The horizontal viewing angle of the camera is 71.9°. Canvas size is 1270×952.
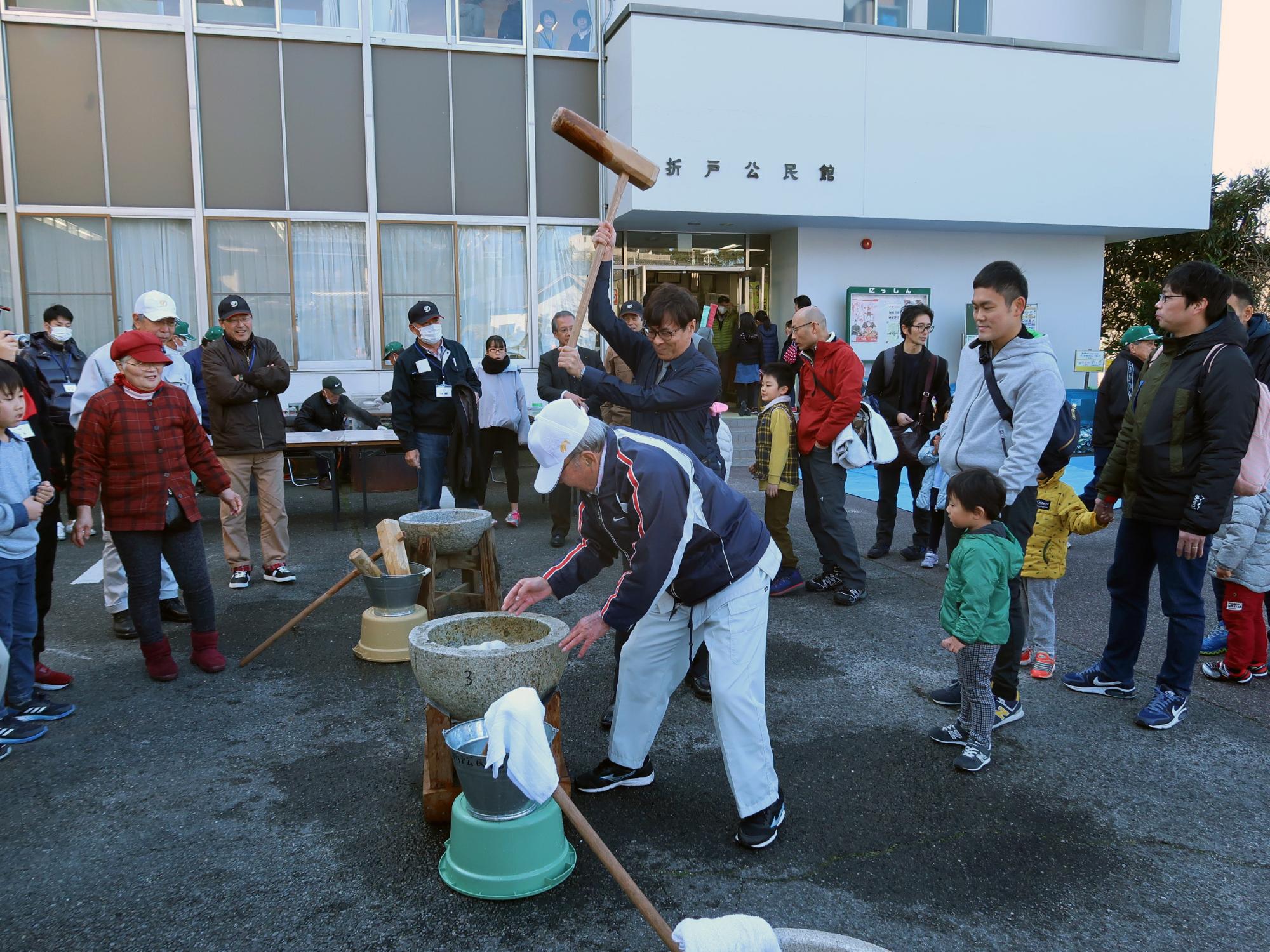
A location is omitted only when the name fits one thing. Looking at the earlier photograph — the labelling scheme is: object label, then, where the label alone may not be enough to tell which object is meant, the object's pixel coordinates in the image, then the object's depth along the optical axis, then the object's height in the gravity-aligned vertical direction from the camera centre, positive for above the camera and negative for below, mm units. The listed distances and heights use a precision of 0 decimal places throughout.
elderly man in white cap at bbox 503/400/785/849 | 2836 -768
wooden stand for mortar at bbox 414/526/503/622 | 5535 -1428
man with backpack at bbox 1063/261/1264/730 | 3764 -447
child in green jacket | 3664 -982
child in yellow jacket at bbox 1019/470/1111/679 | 4676 -1029
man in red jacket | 6109 -484
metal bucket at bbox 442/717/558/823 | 2768 -1338
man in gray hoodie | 4023 -215
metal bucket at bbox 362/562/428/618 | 5090 -1338
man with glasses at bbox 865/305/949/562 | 7125 -269
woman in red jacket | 4535 -616
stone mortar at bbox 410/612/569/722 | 3008 -1064
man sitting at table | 11383 -610
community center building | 11961 +3048
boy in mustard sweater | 6125 -660
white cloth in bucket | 2381 -1041
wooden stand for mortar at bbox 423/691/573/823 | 3250 -1537
